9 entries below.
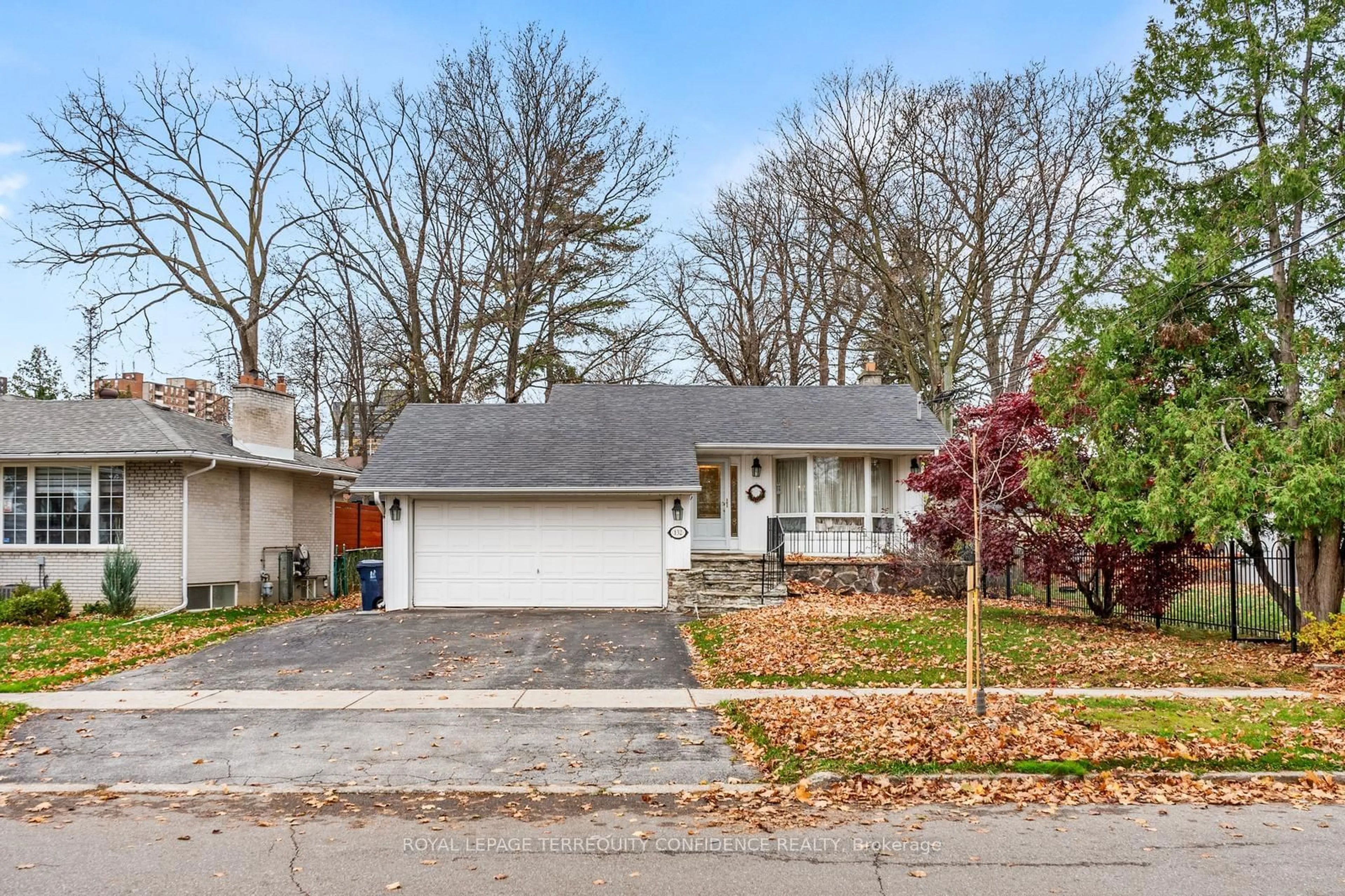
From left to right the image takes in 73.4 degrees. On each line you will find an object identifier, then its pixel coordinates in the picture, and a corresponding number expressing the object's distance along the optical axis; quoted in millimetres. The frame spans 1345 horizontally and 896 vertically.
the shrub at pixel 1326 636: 11148
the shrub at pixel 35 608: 15672
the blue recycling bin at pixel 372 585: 17422
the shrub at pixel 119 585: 16672
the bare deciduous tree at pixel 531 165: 26469
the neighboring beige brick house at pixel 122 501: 17281
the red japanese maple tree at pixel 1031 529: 14156
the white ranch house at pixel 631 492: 17156
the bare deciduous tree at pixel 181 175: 25281
